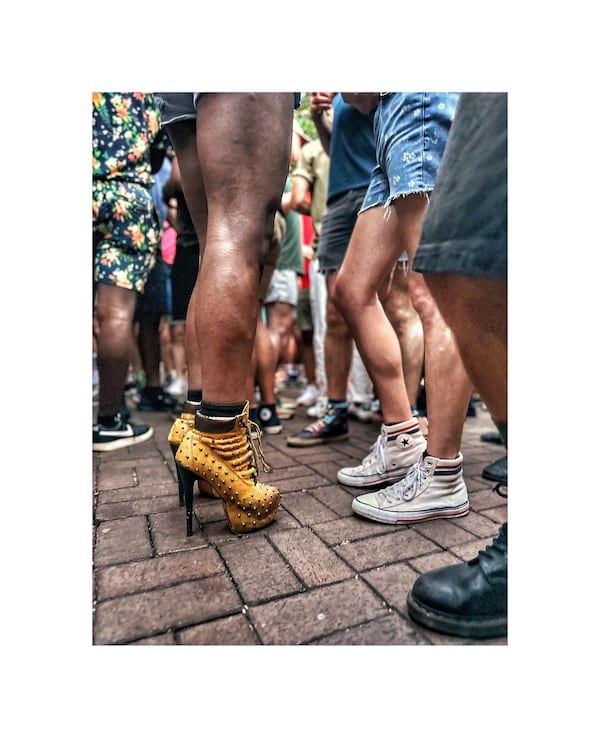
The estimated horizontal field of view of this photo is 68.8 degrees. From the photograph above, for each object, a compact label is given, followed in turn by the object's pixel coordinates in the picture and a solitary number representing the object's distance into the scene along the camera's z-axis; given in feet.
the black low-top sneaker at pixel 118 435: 4.75
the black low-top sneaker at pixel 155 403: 6.94
